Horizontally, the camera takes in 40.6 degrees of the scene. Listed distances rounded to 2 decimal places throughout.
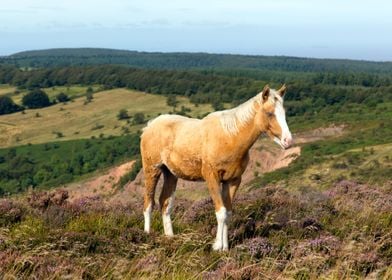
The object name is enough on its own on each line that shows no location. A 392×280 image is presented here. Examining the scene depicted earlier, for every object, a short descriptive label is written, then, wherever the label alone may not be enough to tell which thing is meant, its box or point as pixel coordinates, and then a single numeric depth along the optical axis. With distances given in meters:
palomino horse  7.21
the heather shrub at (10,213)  8.26
